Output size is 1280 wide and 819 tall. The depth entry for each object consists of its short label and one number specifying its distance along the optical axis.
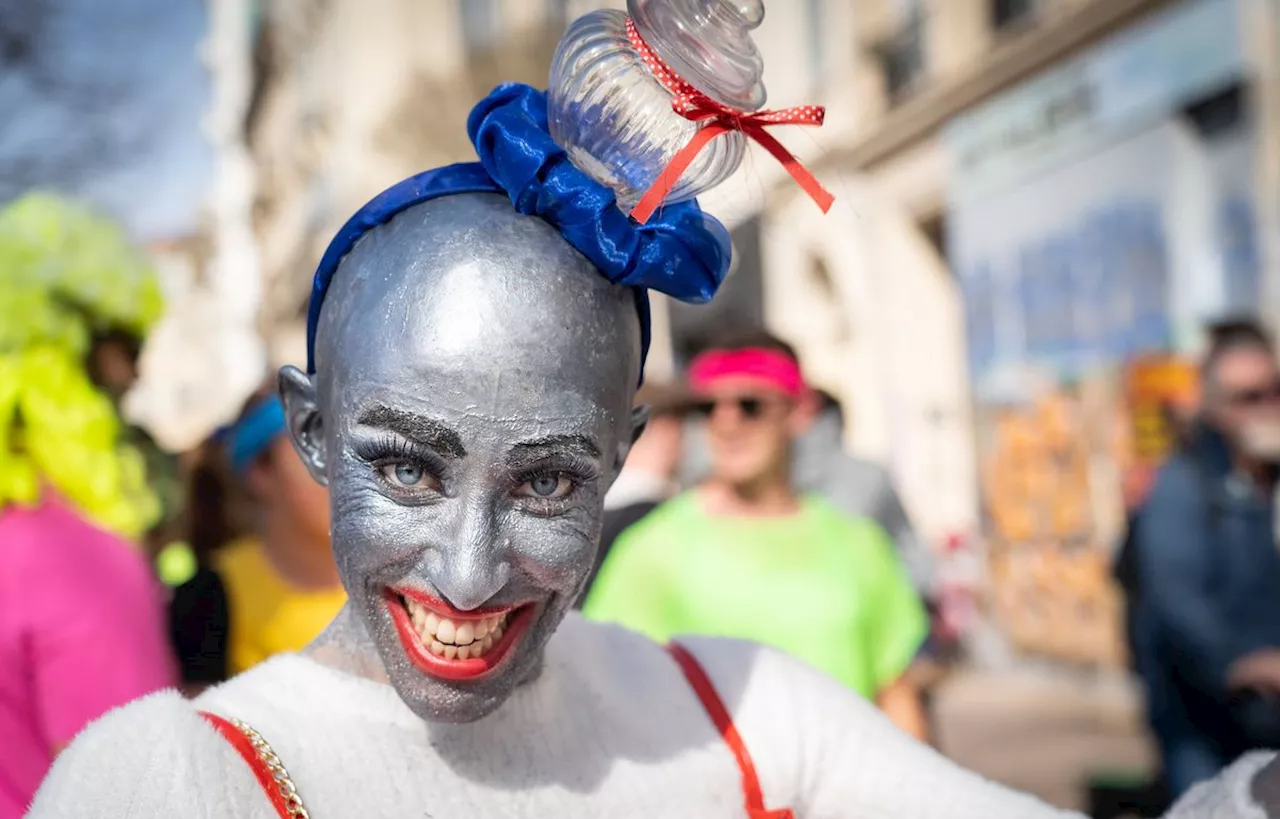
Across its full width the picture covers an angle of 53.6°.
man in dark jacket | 4.00
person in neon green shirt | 3.04
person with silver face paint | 1.27
